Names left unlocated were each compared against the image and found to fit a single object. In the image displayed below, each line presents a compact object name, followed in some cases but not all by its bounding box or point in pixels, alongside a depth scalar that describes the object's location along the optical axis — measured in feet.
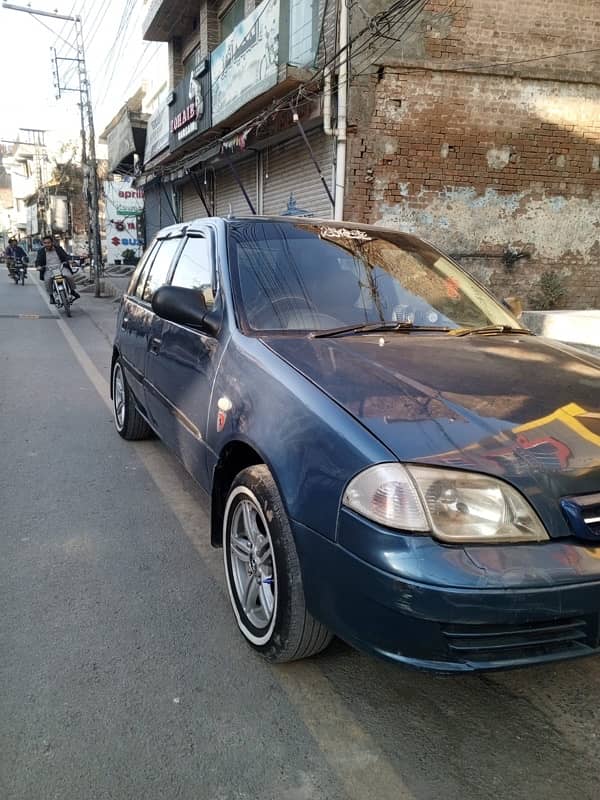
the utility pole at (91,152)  67.72
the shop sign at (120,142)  74.42
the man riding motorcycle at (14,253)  89.23
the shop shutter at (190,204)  62.64
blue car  6.25
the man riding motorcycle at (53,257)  52.47
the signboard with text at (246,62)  34.21
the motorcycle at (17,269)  90.68
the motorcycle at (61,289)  51.26
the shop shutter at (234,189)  46.83
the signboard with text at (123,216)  84.64
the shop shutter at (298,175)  34.30
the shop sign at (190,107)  45.63
